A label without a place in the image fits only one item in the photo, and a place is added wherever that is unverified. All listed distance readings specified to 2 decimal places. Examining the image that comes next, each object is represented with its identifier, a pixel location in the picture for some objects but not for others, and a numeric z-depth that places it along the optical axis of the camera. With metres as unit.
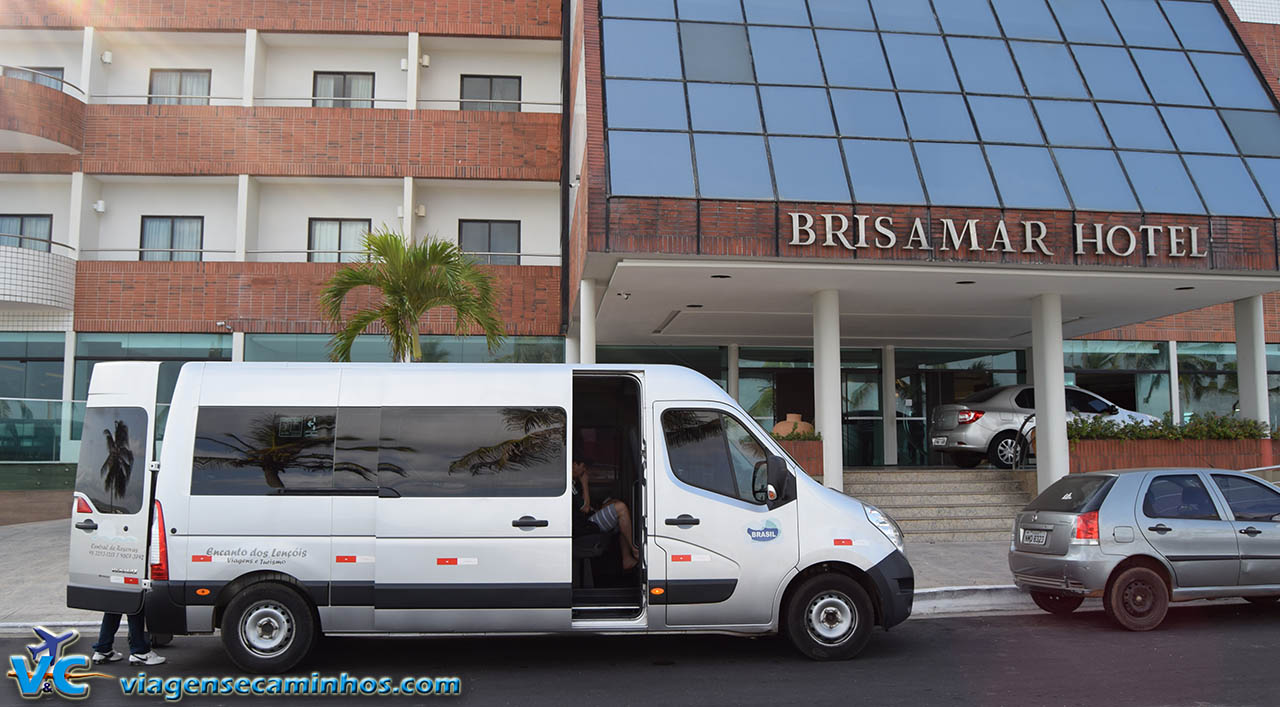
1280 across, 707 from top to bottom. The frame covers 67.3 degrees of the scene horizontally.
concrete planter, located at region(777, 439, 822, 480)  14.73
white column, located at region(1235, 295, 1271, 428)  16.12
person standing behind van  7.35
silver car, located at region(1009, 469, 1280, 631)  8.77
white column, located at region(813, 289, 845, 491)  14.55
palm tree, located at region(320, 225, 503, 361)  13.95
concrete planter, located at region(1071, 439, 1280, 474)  15.04
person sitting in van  8.16
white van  7.22
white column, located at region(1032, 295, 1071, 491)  14.57
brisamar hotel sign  13.02
